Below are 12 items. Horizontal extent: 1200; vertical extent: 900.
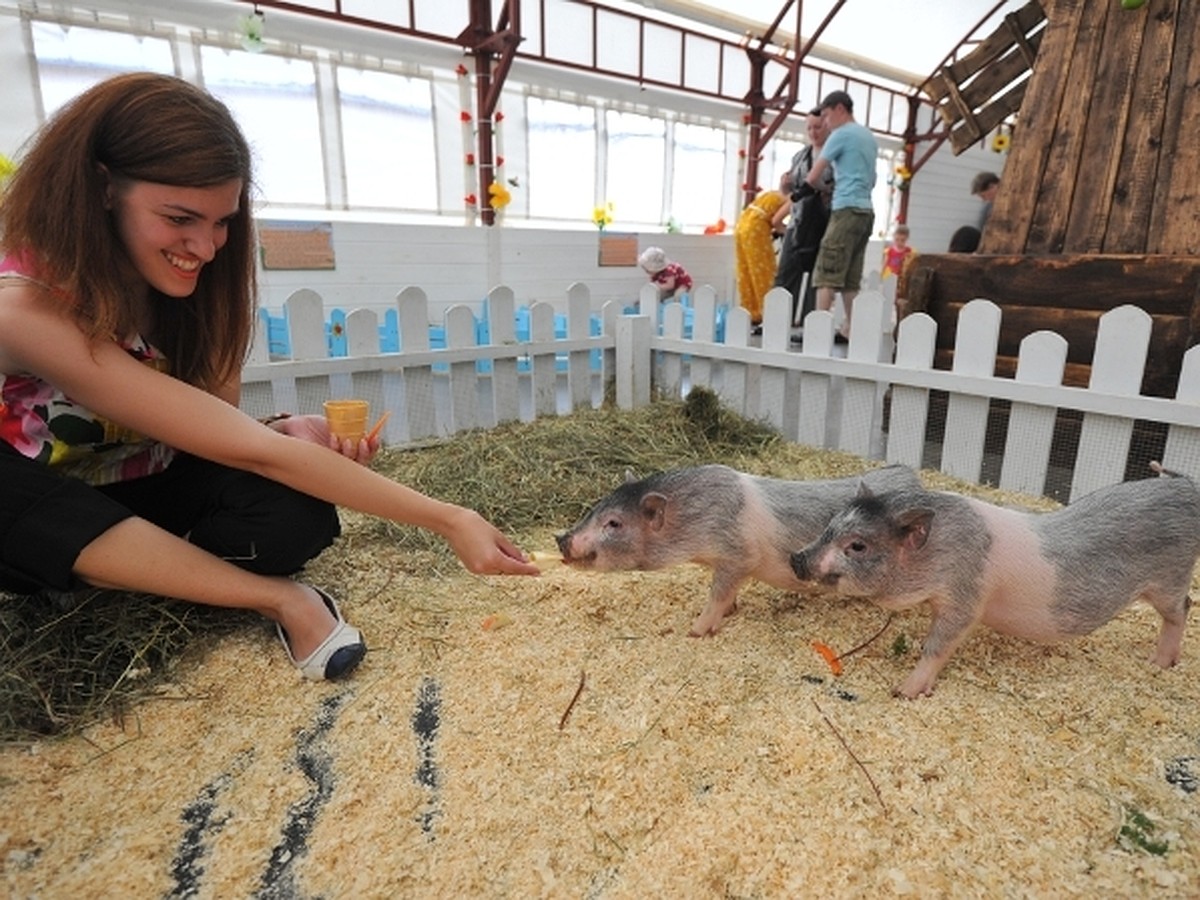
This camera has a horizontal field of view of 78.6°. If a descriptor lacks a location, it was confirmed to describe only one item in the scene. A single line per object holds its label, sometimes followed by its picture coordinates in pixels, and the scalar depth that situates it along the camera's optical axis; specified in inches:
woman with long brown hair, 52.6
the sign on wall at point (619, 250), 330.3
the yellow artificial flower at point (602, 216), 323.6
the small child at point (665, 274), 291.4
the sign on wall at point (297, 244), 239.3
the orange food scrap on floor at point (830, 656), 64.4
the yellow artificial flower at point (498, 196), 280.8
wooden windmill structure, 107.8
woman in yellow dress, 255.3
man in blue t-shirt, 183.8
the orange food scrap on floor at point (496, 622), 72.4
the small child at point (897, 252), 374.6
